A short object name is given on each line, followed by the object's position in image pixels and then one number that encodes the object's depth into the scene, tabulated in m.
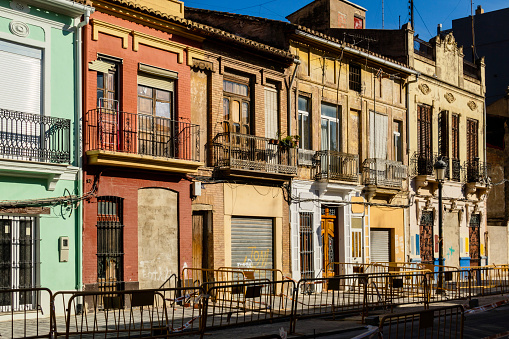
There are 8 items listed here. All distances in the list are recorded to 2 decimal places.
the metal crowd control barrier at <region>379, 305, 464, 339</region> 8.67
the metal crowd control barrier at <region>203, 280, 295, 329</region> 13.50
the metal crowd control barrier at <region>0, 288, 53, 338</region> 13.70
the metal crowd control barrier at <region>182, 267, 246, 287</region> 18.80
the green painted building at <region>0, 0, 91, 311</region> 15.35
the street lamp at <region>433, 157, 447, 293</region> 22.04
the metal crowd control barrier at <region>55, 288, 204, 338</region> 10.90
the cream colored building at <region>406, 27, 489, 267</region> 29.09
